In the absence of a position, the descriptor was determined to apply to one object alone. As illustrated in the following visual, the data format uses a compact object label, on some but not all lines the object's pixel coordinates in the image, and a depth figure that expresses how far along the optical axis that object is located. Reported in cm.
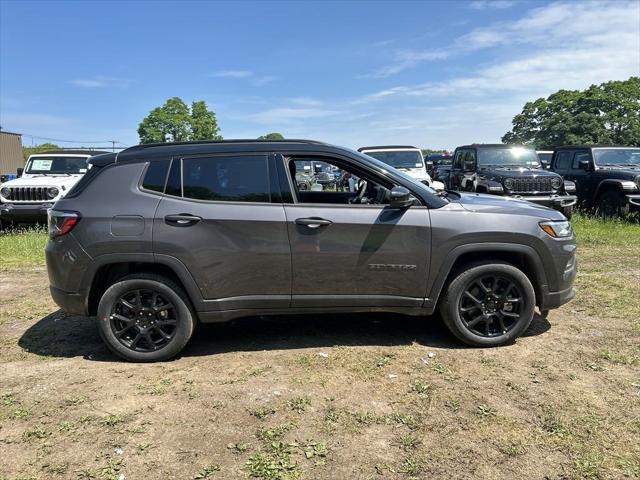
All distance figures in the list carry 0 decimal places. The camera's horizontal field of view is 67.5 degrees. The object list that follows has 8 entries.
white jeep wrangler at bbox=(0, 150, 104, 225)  1077
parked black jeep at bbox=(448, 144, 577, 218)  1113
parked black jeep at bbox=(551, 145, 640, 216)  1083
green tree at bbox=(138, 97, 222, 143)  6488
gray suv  385
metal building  3438
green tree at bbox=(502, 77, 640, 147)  5309
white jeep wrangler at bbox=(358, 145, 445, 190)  1362
